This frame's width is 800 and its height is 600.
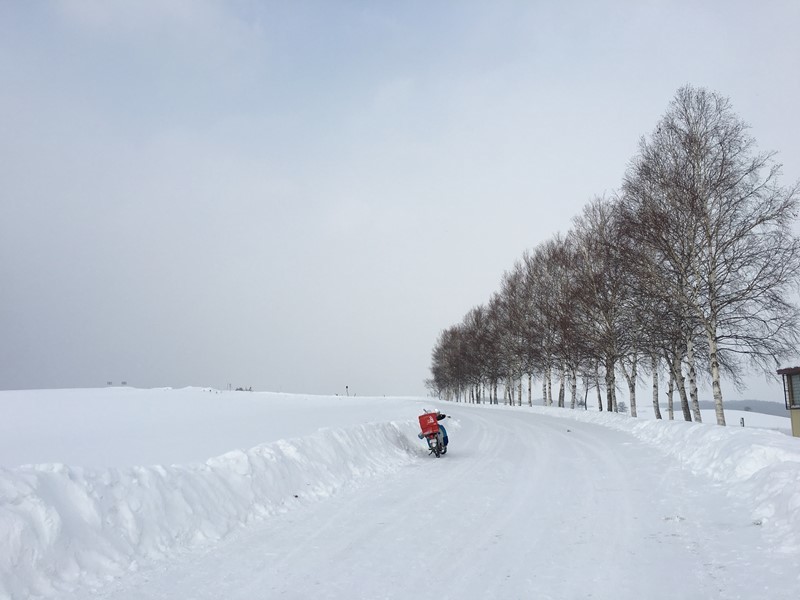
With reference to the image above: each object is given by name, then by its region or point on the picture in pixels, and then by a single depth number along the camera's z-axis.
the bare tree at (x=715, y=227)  20.39
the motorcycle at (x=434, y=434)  15.08
